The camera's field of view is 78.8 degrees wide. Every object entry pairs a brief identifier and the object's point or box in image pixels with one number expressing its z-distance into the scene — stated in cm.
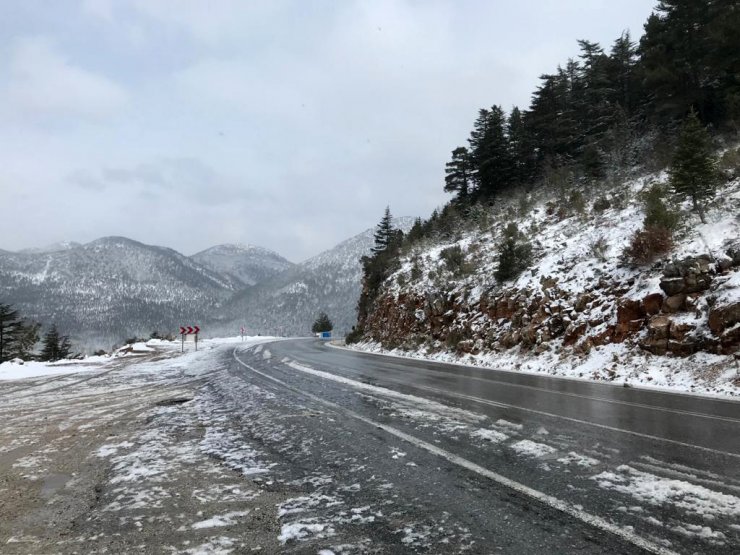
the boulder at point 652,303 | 1320
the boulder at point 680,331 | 1193
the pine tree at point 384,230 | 5414
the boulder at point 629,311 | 1364
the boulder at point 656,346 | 1229
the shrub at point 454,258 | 2434
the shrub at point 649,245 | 1439
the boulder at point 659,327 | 1242
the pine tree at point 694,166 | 1491
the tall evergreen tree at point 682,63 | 2455
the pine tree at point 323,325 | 6969
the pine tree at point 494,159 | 3642
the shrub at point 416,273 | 2823
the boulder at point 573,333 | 1515
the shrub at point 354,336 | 3481
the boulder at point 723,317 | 1105
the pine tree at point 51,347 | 5306
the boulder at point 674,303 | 1263
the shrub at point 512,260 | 1988
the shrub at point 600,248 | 1673
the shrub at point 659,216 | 1459
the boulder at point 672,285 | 1279
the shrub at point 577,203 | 2231
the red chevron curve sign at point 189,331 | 3409
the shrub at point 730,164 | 1716
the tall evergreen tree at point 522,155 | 3616
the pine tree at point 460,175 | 4279
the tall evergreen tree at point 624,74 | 3316
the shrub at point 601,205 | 2102
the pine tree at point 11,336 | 4626
